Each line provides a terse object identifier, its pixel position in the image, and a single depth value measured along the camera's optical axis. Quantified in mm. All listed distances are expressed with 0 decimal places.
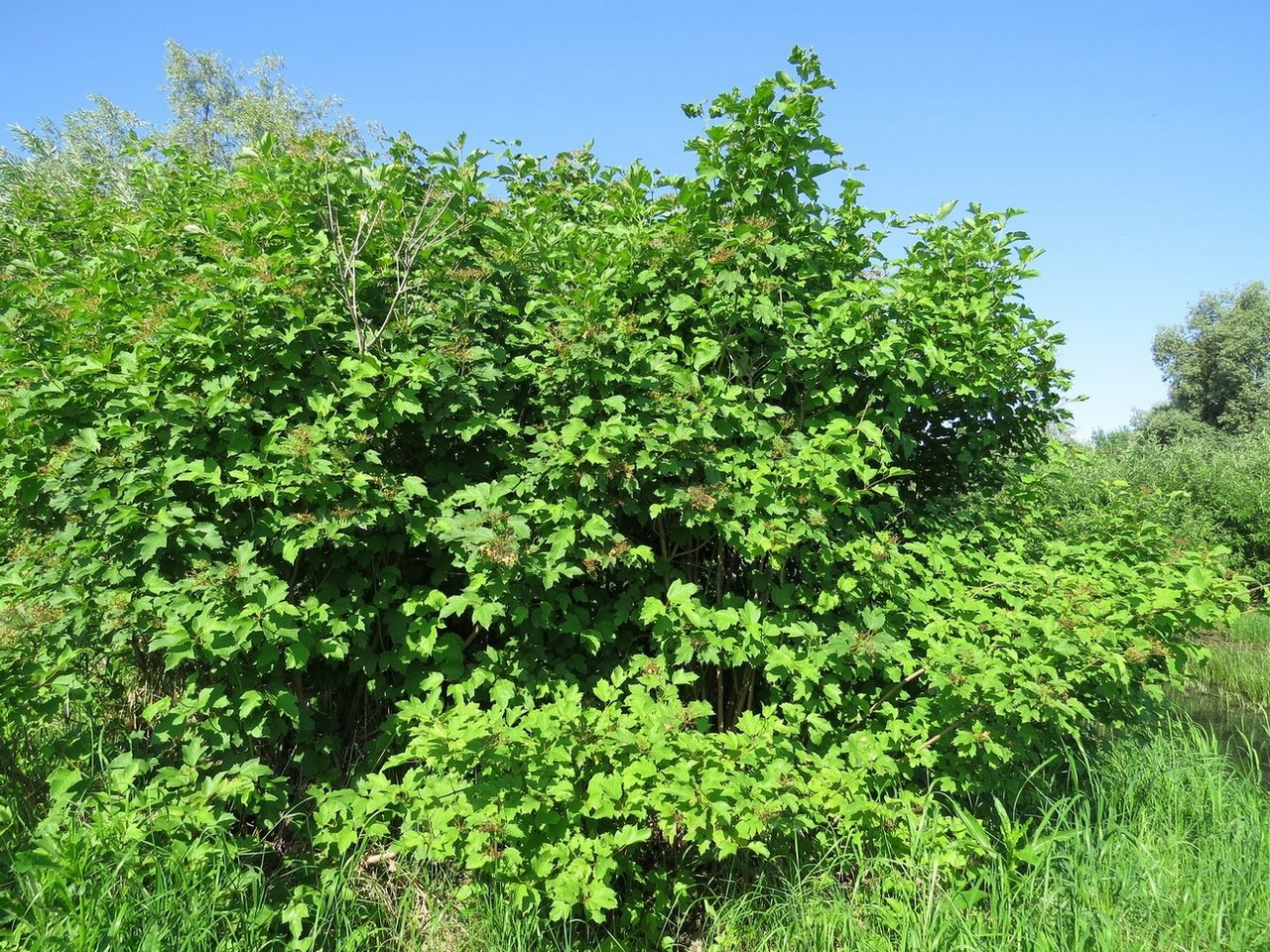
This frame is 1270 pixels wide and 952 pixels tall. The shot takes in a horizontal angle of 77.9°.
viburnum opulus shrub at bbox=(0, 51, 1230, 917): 3012
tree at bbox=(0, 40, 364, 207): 20172
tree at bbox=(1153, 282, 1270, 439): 33125
